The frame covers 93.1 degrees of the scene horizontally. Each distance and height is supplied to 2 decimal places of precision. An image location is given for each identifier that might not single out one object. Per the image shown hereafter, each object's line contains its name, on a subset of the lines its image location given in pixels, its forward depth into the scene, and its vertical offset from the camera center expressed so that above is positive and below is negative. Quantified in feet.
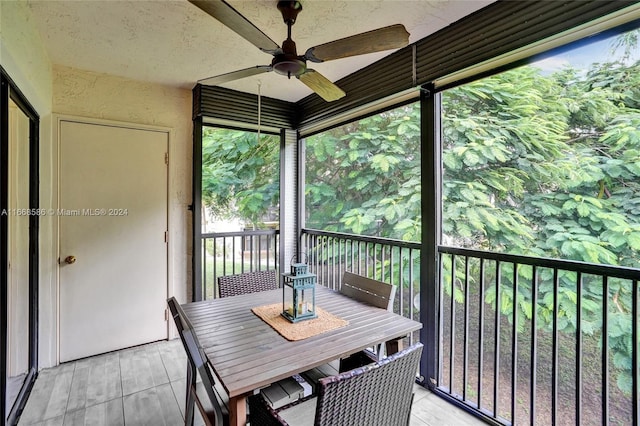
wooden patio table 3.81 -1.98
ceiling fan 4.32 +2.81
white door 8.82 -0.74
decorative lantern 5.47 -1.41
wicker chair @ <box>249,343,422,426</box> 3.05 -2.02
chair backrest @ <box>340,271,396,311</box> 6.19 -1.70
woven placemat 4.95 -1.94
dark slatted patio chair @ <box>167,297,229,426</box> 4.07 -2.62
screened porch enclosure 6.18 +0.38
